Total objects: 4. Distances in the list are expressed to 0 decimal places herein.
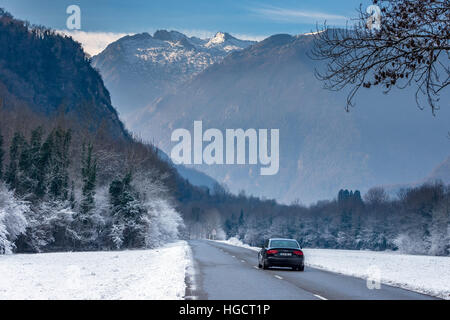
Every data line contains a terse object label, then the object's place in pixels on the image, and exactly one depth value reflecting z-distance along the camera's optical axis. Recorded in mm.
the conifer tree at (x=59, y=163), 62844
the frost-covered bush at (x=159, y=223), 71144
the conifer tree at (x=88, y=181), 64688
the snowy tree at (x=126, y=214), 66125
